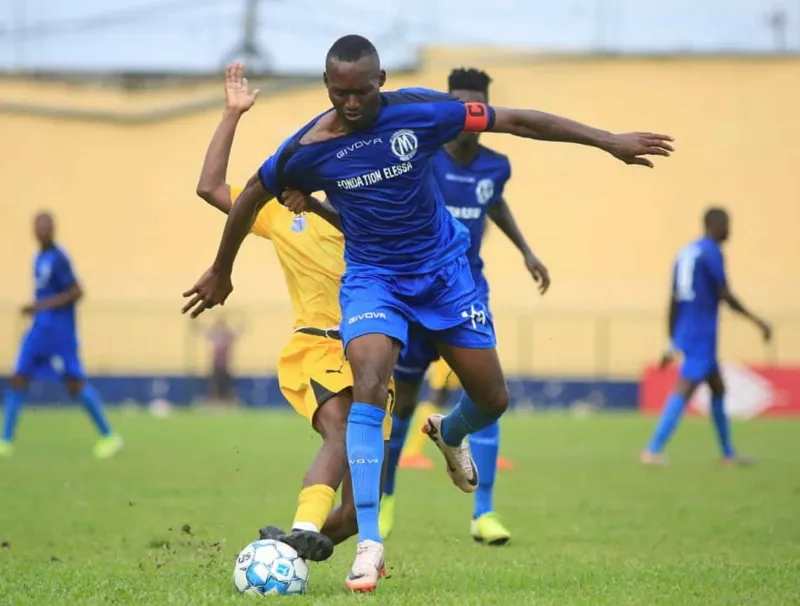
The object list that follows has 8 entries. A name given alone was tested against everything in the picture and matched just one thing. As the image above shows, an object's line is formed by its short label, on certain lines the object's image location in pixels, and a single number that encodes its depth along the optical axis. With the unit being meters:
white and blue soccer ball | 12.55
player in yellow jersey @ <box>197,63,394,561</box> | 13.64
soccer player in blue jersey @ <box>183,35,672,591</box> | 13.05
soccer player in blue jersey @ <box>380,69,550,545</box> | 17.92
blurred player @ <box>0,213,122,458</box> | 32.31
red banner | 54.28
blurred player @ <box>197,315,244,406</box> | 61.87
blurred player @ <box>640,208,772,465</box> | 30.98
